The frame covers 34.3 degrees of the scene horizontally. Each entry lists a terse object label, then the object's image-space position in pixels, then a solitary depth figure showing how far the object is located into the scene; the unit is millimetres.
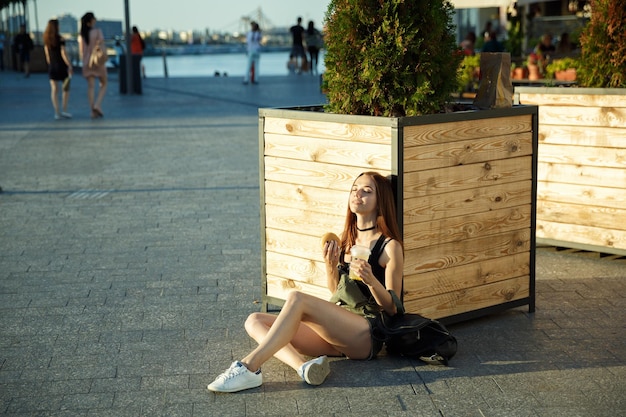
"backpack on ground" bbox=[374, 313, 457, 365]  4996
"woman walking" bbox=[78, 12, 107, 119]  18938
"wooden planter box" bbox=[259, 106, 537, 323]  5398
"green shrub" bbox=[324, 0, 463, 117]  5469
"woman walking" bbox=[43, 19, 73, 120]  18594
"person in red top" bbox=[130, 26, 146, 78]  28422
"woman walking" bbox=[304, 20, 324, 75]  35250
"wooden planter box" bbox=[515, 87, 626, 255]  7344
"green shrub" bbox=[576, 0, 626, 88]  7527
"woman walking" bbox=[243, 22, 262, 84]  29922
